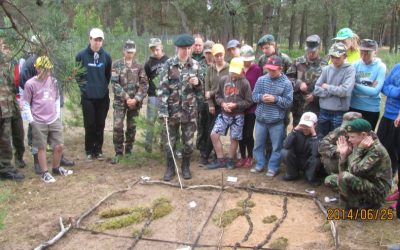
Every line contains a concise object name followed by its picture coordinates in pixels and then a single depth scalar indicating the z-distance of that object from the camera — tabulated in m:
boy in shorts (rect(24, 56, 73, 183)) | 4.94
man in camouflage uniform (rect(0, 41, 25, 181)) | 5.02
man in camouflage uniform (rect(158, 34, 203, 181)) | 5.09
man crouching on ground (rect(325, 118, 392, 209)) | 3.89
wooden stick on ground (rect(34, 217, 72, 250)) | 3.61
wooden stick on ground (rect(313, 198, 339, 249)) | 3.59
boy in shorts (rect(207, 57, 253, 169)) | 5.26
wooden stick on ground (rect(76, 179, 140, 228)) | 4.16
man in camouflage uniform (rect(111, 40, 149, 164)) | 5.66
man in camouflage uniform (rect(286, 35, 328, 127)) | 5.11
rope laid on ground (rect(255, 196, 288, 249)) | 3.62
